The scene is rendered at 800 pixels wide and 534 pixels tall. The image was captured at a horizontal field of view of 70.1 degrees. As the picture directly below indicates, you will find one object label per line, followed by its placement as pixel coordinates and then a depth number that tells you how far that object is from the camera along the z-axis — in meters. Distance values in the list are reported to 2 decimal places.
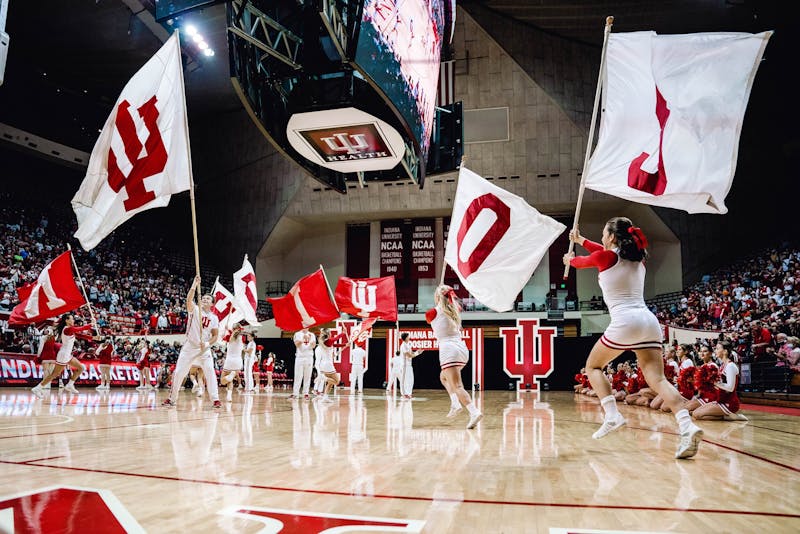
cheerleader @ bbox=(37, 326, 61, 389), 13.45
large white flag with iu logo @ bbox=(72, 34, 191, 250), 6.04
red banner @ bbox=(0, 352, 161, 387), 15.85
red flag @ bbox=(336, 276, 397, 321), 15.07
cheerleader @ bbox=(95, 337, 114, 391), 16.12
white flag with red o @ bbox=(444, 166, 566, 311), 7.32
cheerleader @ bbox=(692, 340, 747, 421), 8.95
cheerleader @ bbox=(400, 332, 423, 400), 16.63
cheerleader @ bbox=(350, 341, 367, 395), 18.79
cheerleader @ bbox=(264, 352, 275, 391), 21.66
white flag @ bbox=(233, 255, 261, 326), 15.12
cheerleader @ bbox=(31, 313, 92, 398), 12.91
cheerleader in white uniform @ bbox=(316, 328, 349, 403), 14.77
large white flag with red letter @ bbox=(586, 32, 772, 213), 4.93
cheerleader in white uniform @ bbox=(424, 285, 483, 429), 7.23
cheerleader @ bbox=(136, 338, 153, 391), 17.53
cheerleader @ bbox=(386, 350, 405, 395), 18.40
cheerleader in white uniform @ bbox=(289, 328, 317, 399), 13.87
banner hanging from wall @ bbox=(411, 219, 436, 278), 32.50
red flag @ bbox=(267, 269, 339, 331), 14.44
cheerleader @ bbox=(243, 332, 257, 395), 17.09
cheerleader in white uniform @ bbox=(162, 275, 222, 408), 9.71
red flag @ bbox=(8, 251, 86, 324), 12.64
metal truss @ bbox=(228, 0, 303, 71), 9.13
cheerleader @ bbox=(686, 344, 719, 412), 9.16
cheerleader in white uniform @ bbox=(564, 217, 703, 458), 4.48
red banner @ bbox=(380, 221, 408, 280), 32.88
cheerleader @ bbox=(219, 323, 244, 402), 13.34
